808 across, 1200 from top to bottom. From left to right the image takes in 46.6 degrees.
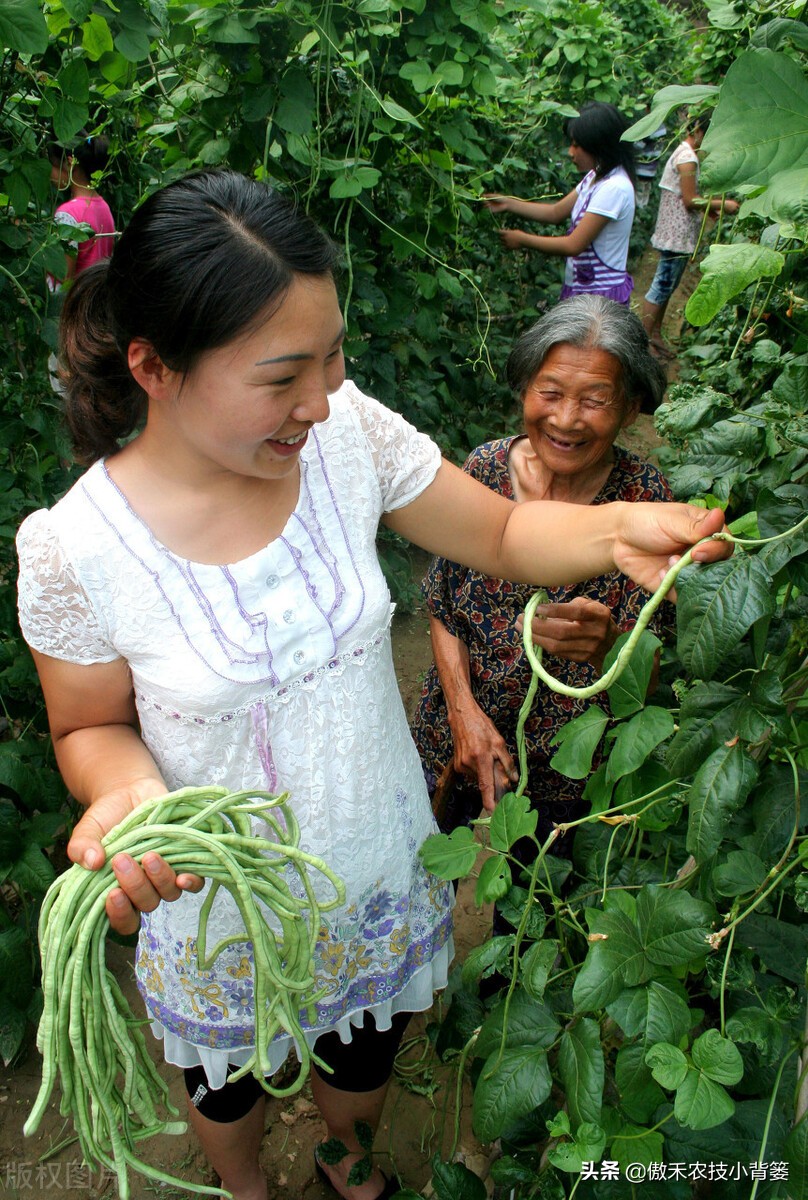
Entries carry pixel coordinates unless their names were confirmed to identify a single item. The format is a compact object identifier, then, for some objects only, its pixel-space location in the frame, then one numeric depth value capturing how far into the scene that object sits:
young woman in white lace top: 1.14
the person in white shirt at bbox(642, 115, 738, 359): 5.75
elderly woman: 1.82
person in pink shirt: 2.96
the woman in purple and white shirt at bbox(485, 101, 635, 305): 4.42
